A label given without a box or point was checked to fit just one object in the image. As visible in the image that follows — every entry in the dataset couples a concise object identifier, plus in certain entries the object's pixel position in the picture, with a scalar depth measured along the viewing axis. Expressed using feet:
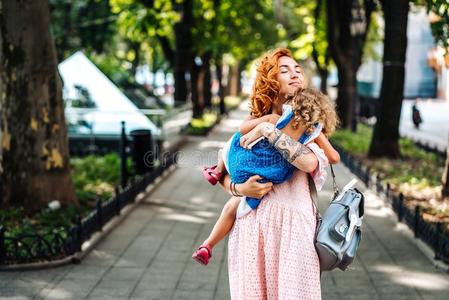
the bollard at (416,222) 31.76
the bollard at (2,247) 27.09
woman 14.19
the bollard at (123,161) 43.57
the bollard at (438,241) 28.25
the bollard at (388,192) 39.84
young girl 14.06
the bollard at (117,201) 37.35
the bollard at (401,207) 35.68
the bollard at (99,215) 33.04
